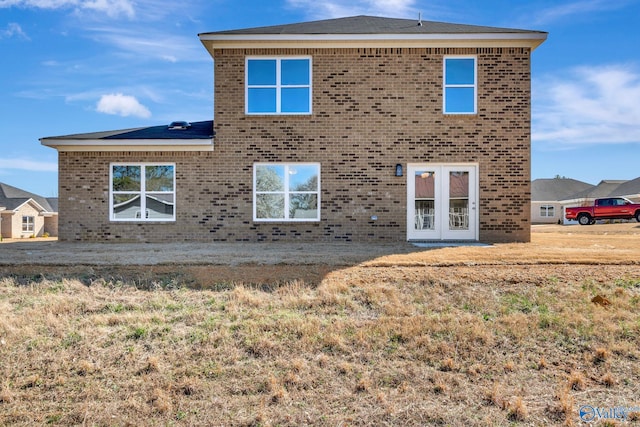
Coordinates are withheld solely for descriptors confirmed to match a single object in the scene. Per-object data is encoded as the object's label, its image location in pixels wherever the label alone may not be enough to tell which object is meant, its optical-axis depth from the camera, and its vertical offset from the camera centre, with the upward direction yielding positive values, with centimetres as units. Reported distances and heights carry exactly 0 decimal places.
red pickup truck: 2840 +14
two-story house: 1350 +162
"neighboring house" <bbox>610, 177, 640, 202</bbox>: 3439 +190
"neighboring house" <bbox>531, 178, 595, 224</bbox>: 4128 +170
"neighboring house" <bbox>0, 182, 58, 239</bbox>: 3484 -44
